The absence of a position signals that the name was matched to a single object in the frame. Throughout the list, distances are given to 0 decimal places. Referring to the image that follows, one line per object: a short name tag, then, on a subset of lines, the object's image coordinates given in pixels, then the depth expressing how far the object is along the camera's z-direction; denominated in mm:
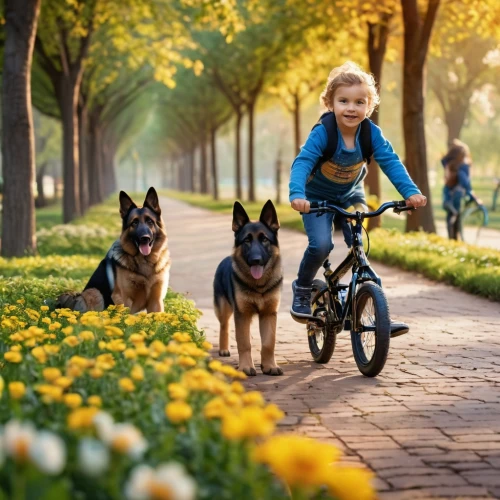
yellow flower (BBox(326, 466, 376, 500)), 4144
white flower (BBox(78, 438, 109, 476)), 4032
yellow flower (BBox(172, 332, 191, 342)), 7860
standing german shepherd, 11881
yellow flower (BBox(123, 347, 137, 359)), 7026
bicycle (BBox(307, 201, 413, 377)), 11627
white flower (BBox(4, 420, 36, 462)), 4133
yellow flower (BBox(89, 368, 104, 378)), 6535
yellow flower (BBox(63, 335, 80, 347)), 7613
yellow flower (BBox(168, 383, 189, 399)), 5549
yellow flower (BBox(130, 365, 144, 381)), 6372
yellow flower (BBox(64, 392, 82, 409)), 5502
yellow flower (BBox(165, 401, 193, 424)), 5033
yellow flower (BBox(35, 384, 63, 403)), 5738
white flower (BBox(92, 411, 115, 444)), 4543
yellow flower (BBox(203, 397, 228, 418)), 5610
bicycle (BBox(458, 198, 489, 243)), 34977
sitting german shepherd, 14057
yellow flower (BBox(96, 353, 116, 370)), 6667
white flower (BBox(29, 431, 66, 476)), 3934
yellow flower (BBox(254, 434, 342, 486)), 3934
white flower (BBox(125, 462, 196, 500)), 3770
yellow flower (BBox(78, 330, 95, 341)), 8103
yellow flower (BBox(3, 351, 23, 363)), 7250
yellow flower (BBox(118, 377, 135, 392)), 6017
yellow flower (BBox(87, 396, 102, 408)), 5864
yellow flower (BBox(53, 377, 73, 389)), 6035
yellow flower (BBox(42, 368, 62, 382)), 6166
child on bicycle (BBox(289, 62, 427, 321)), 12091
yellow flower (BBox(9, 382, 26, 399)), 5643
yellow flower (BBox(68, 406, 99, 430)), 4765
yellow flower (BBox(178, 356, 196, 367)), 6870
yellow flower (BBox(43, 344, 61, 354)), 7461
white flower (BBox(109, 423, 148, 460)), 4358
